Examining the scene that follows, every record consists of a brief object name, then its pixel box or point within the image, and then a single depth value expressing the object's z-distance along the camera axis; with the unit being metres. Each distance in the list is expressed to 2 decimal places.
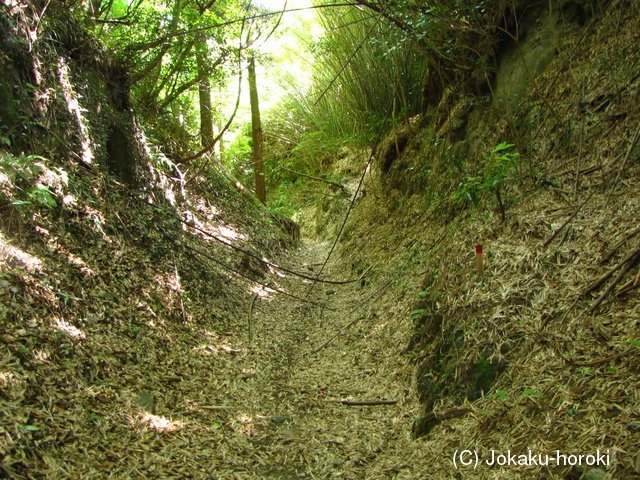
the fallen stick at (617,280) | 1.88
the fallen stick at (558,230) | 2.46
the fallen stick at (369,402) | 2.59
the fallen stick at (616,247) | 2.04
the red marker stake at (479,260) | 2.61
